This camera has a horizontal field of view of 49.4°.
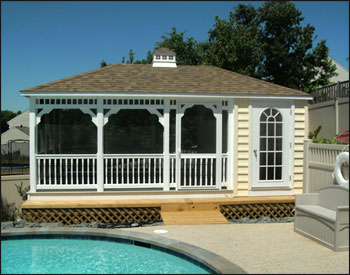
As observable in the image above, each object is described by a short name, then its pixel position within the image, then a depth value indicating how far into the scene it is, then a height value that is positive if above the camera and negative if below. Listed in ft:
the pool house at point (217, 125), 28.40 +0.71
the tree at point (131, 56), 89.22 +18.38
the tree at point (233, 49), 70.54 +15.99
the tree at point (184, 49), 84.64 +19.18
